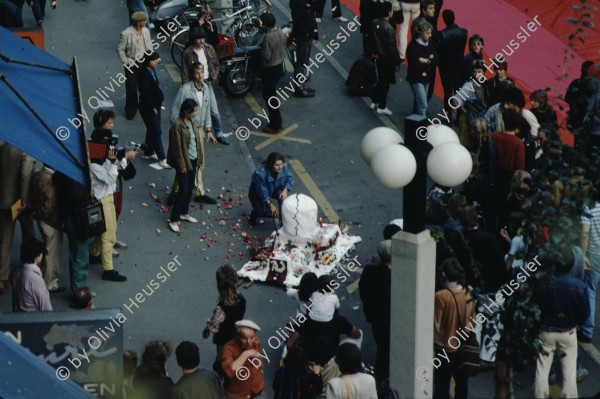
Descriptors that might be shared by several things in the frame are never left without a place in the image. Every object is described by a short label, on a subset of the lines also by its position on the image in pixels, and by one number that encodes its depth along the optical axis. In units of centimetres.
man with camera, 1234
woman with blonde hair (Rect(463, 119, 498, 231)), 1303
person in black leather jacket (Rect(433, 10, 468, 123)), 1681
